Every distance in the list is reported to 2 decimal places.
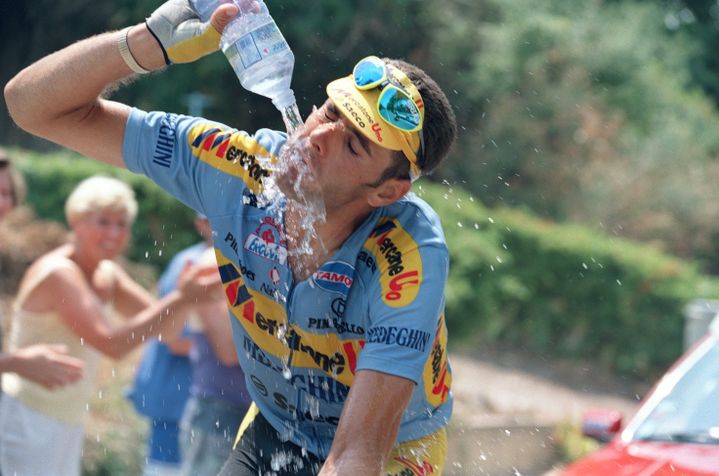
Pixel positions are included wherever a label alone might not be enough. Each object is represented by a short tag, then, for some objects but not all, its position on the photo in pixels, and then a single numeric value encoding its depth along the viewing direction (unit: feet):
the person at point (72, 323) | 33.81
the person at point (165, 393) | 40.24
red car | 31.45
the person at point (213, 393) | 37.99
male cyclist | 21.50
